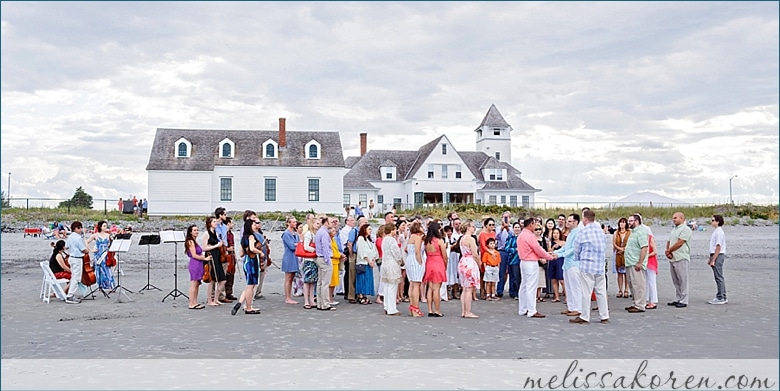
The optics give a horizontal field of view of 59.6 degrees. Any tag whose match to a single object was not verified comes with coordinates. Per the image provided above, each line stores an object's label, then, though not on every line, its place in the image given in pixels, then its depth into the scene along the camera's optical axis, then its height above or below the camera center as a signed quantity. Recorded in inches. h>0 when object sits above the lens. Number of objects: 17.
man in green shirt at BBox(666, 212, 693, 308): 543.2 -30.7
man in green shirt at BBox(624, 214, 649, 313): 525.3 -36.6
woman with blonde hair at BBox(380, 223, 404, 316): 507.8 -35.7
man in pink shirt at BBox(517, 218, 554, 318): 492.7 -32.0
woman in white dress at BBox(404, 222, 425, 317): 503.8 -37.4
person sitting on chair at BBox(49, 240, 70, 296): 582.6 -33.6
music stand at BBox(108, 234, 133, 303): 585.6 -20.6
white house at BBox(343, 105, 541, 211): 2470.5 +147.0
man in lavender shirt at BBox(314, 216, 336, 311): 530.3 -32.9
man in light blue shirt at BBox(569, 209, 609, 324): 461.4 -30.7
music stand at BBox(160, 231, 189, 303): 599.5 -14.4
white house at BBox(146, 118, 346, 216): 1950.1 +141.2
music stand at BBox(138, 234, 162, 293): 607.2 -15.5
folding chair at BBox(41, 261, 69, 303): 581.9 -51.5
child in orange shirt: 585.9 -42.3
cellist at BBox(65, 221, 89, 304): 577.3 -24.9
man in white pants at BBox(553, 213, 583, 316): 502.6 -41.7
